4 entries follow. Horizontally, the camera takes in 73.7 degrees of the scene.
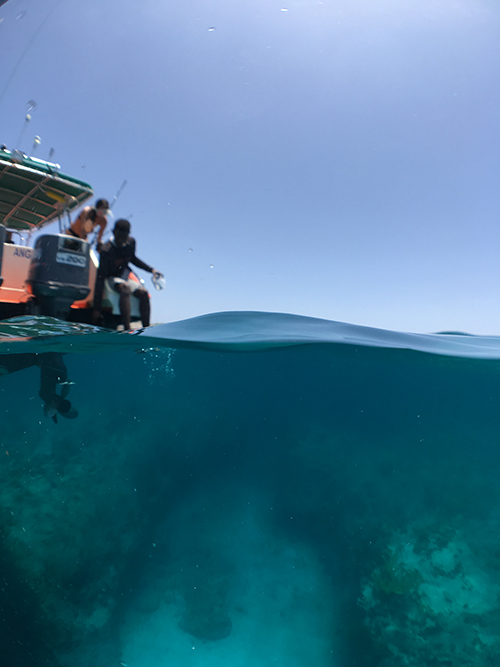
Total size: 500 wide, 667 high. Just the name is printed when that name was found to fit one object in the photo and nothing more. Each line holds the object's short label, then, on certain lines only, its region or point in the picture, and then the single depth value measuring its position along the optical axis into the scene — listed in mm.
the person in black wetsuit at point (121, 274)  5371
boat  4715
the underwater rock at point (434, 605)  3930
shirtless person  5523
